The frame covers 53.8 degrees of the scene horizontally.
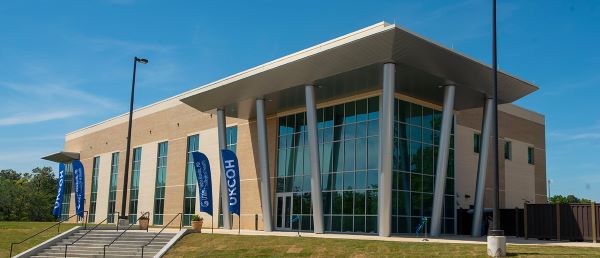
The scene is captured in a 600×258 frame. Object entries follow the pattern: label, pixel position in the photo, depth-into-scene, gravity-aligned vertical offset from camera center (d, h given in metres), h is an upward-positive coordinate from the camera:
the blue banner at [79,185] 42.41 +0.73
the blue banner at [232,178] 31.16 +1.13
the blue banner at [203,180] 32.69 +1.02
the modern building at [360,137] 26.98 +3.94
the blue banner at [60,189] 44.88 +0.42
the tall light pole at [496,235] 18.83 -0.93
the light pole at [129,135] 32.50 +3.43
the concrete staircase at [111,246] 26.88 -2.32
